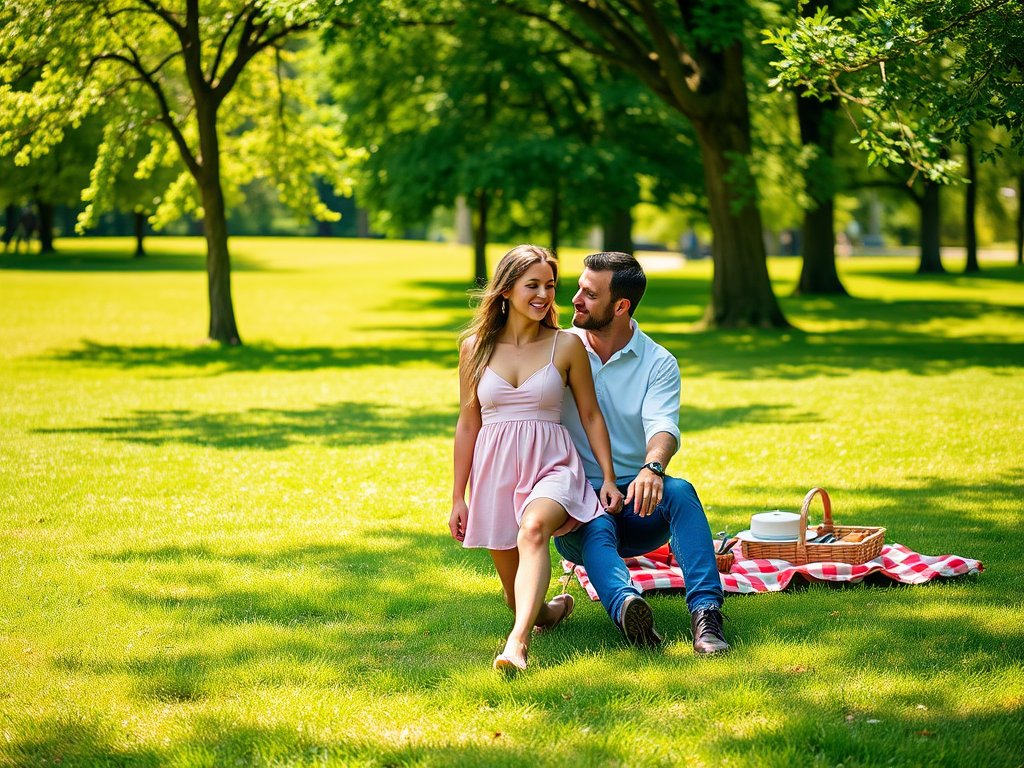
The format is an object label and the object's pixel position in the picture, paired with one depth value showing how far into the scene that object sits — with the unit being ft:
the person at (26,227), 166.20
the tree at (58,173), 125.29
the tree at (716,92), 58.65
